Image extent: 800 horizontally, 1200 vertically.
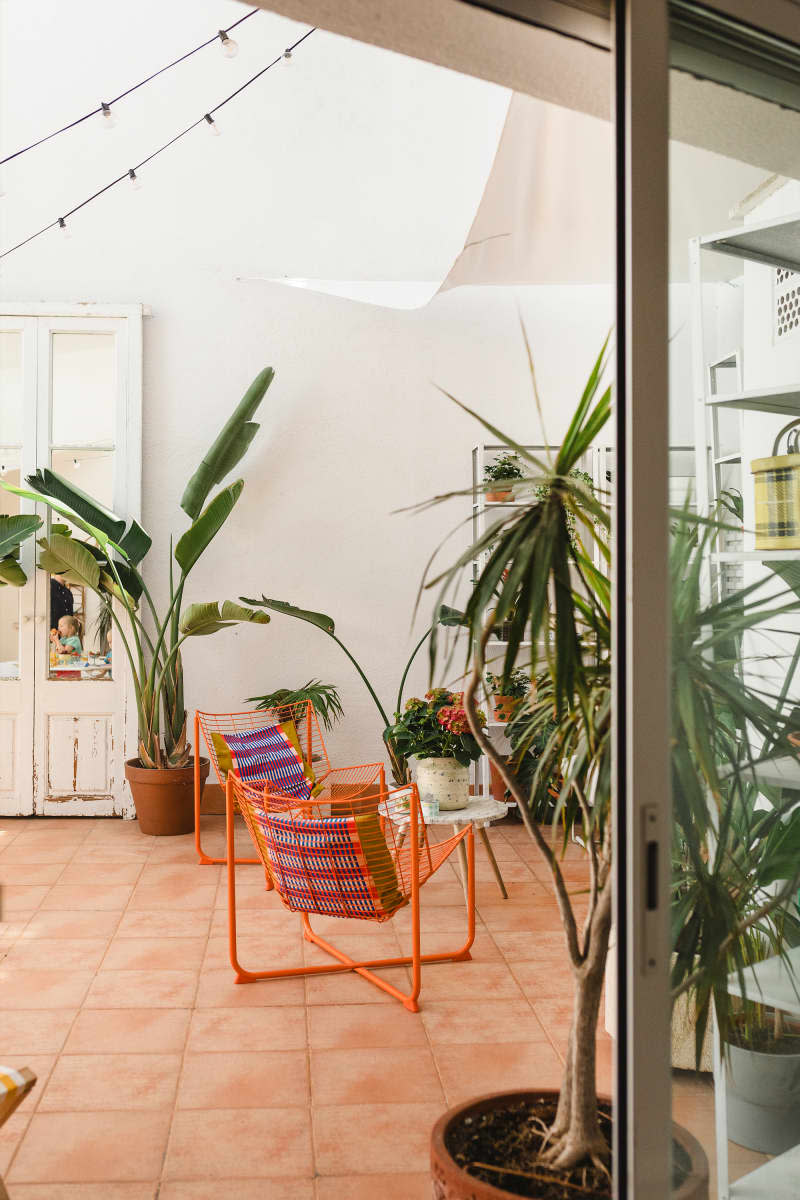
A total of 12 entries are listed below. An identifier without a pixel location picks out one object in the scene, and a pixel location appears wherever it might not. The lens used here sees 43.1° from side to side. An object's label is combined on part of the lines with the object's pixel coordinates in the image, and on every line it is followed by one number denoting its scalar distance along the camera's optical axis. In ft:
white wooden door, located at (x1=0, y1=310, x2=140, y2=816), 19.49
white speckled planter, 13.26
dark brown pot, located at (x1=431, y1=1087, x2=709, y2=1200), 5.22
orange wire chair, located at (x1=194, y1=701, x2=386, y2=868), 16.61
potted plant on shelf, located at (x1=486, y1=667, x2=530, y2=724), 18.28
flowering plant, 13.14
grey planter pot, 5.64
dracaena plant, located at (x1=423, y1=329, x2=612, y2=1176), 5.49
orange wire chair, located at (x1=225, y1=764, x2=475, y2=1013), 10.39
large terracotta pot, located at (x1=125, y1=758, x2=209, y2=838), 18.30
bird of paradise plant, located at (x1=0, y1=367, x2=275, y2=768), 18.02
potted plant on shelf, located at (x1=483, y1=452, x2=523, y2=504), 19.41
